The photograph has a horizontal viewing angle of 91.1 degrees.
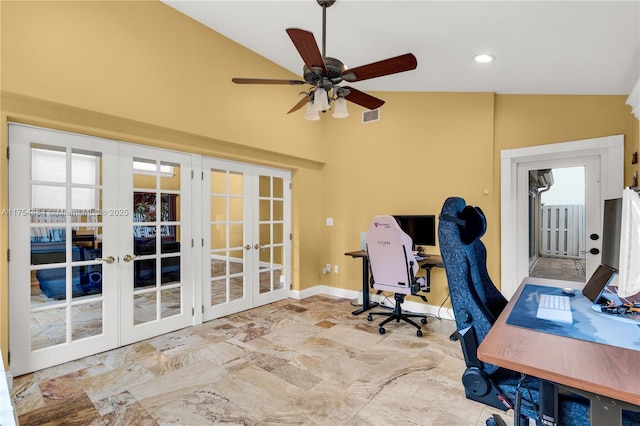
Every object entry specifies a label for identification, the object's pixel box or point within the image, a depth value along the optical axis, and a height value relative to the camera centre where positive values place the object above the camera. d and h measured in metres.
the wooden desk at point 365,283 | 4.20 -0.99
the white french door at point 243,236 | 3.91 -0.33
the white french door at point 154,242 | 3.17 -0.33
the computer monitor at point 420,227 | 4.07 -0.20
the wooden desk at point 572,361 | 0.94 -0.51
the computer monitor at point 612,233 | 1.72 -0.12
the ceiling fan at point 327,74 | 2.05 +1.04
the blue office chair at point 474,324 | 1.29 -0.53
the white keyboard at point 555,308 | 1.52 -0.51
